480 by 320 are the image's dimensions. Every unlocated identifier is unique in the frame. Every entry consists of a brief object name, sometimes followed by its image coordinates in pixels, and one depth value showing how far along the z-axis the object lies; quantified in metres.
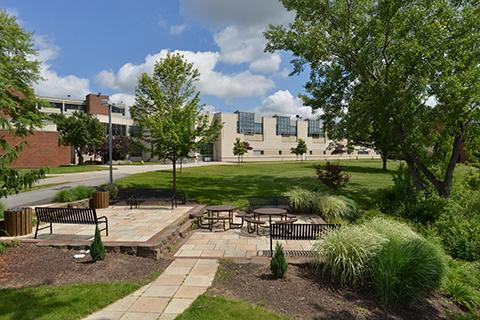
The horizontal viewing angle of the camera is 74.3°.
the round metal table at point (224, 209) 9.84
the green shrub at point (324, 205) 10.83
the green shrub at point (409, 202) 11.16
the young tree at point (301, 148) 58.14
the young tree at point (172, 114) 13.59
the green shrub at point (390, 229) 6.17
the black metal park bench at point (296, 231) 6.86
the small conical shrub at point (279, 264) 5.43
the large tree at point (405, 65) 11.88
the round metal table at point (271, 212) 9.12
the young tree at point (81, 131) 40.50
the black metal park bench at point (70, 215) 8.01
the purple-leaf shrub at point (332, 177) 15.34
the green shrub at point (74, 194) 12.82
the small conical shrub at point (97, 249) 6.15
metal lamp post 15.08
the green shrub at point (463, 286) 5.43
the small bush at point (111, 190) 14.28
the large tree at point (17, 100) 6.39
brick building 36.03
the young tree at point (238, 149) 50.16
